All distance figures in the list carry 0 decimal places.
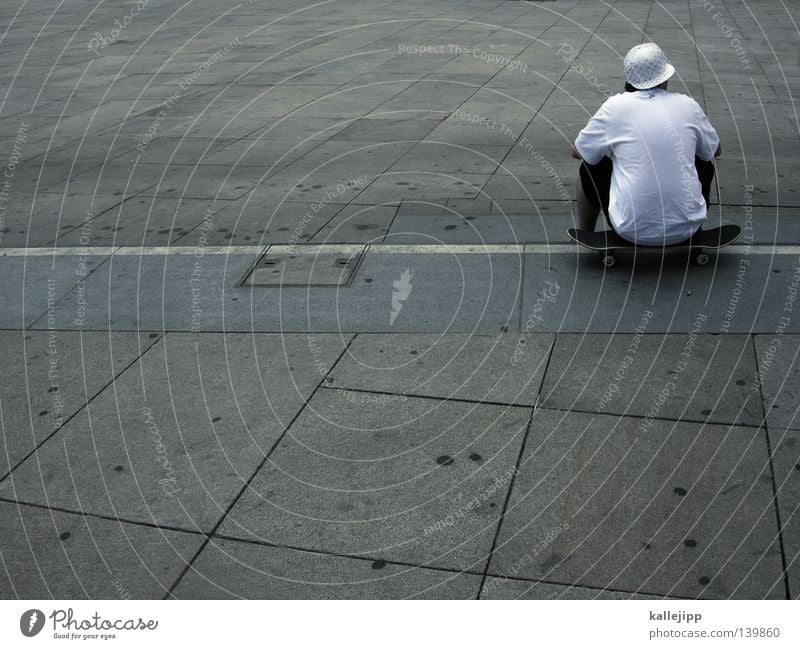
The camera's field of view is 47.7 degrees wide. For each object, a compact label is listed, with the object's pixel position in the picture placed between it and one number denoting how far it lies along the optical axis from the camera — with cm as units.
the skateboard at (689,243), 592
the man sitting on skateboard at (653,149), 567
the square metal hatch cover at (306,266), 621
